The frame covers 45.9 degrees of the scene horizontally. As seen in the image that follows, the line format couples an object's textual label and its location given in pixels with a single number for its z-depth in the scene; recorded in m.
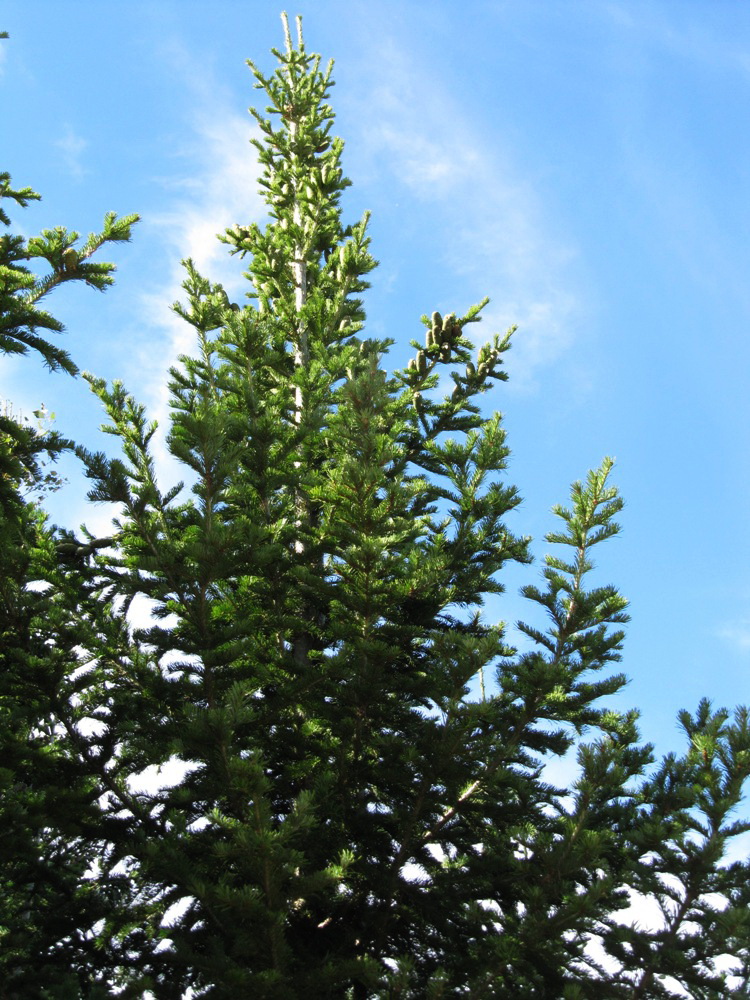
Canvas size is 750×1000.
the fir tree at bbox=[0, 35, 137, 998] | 5.90
